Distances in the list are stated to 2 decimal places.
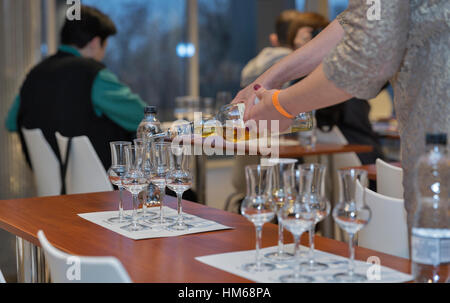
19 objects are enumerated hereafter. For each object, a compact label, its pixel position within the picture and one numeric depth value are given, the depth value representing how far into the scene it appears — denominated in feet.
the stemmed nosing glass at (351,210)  5.21
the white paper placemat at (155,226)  6.25
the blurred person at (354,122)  13.36
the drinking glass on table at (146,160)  6.47
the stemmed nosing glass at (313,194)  5.30
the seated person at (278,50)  14.55
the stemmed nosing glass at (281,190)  5.31
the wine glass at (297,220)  5.25
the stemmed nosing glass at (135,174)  6.42
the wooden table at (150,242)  5.43
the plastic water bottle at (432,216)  5.03
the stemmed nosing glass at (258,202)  5.41
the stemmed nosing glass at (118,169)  6.56
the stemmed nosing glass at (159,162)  6.51
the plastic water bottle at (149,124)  7.92
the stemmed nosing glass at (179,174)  6.42
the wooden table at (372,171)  9.46
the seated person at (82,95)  11.21
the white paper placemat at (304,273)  5.25
